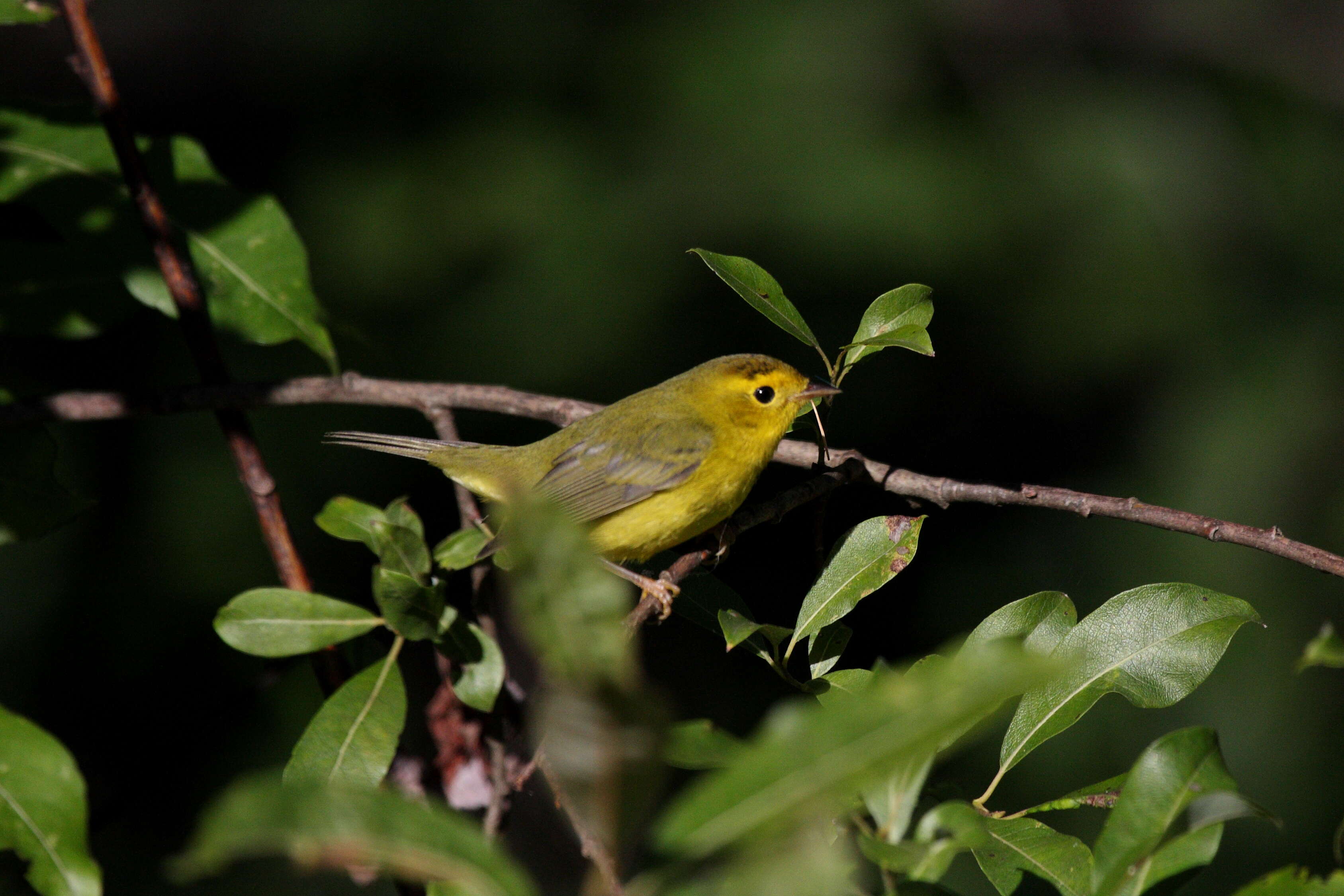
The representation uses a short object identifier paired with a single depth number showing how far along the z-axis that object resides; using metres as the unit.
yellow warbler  4.09
